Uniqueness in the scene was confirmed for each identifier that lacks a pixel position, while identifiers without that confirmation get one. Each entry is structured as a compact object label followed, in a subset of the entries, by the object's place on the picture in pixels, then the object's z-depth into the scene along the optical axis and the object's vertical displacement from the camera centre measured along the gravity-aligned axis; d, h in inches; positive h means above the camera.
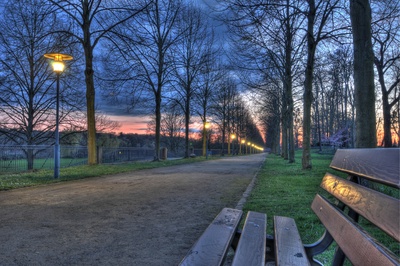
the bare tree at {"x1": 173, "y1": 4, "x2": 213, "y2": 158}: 1095.6 +294.2
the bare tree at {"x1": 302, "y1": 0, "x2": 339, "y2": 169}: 476.1 +115.6
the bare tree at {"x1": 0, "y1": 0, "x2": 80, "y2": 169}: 820.6 +152.1
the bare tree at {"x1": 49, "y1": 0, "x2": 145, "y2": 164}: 629.9 +216.8
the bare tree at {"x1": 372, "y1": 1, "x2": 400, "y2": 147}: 776.3 +167.0
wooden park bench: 54.2 -20.1
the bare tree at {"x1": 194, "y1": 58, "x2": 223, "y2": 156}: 1283.2 +213.1
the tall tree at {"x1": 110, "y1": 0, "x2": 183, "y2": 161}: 864.7 +237.8
